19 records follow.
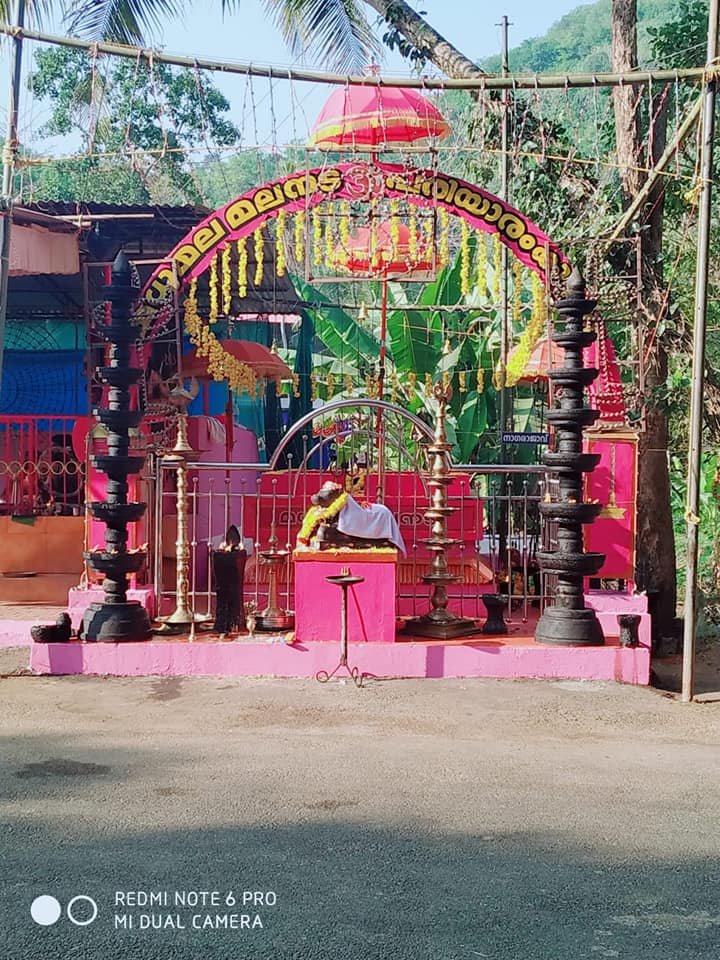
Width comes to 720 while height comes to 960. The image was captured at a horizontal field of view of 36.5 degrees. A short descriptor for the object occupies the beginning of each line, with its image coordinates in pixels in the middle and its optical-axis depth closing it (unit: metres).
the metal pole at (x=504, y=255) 10.85
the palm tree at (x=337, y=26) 12.58
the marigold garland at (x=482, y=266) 9.31
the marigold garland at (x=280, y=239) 9.34
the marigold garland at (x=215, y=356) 9.77
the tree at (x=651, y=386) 10.61
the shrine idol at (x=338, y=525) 8.35
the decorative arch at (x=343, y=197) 9.32
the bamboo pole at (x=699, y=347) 7.43
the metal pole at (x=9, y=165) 8.55
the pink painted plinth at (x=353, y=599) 8.22
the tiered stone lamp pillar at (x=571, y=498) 8.17
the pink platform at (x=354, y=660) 7.97
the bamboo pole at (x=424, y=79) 8.05
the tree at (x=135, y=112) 22.05
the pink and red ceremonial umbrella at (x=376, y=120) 10.26
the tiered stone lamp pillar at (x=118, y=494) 8.27
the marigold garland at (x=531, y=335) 9.79
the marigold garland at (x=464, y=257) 9.37
